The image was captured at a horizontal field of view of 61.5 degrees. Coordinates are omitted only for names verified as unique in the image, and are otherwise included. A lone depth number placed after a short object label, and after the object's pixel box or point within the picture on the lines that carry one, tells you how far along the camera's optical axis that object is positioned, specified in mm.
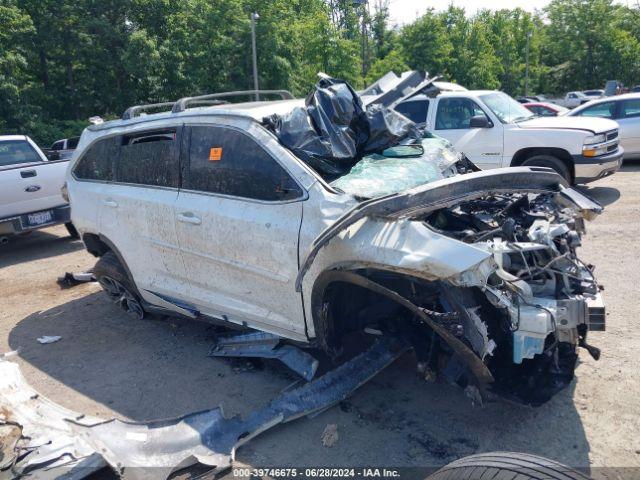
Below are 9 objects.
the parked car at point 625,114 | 11062
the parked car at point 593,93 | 33062
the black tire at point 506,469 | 2021
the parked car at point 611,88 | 22194
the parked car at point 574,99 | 31800
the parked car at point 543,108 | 18844
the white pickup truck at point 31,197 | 7152
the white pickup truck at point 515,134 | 8242
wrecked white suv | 2768
